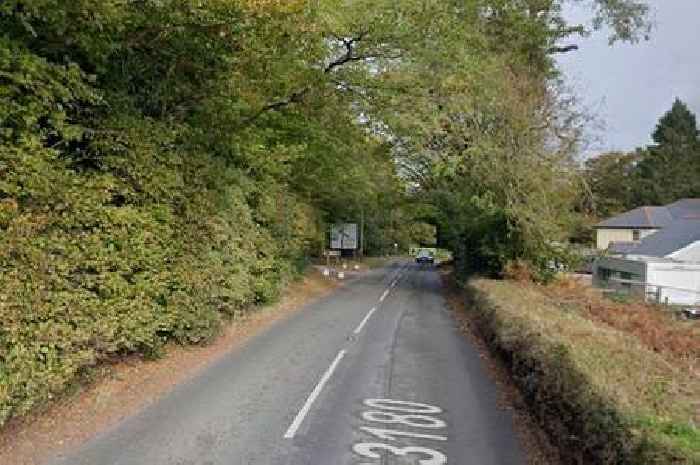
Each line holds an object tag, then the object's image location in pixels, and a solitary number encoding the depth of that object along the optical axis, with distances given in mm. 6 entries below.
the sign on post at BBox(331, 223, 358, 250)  52594
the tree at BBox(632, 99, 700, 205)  85312
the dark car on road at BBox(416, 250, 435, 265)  74875
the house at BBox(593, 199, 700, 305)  31844
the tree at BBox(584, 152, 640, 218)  86625
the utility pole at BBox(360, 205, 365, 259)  68438
